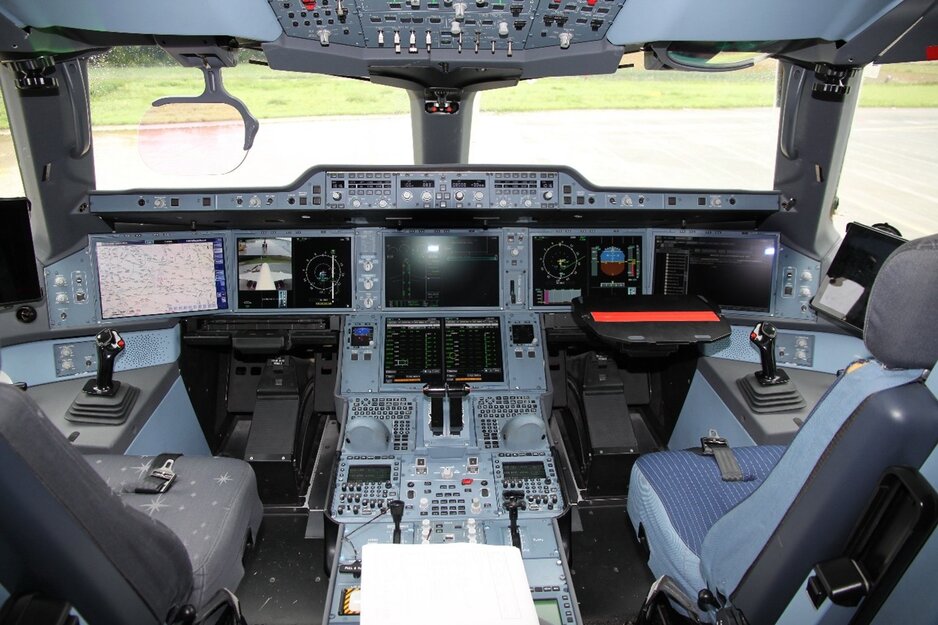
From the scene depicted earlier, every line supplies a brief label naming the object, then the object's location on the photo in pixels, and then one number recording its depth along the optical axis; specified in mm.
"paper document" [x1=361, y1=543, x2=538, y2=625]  1564
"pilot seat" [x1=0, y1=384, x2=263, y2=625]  1189
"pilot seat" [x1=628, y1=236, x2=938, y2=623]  1186
